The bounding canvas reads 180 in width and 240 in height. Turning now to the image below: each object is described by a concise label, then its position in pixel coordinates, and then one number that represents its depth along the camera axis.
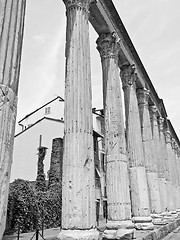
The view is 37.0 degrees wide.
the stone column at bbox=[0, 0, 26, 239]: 3.52
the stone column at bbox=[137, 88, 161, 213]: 13.74
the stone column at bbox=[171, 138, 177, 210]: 22.57
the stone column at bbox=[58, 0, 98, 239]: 5.98
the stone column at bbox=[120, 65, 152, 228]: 11.20
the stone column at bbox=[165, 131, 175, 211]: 19.11
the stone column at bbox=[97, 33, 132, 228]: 8.70
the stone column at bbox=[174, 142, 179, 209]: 23.86
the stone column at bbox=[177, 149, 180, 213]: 30.10
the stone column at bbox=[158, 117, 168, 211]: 16.19
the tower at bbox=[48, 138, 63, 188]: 22.52
